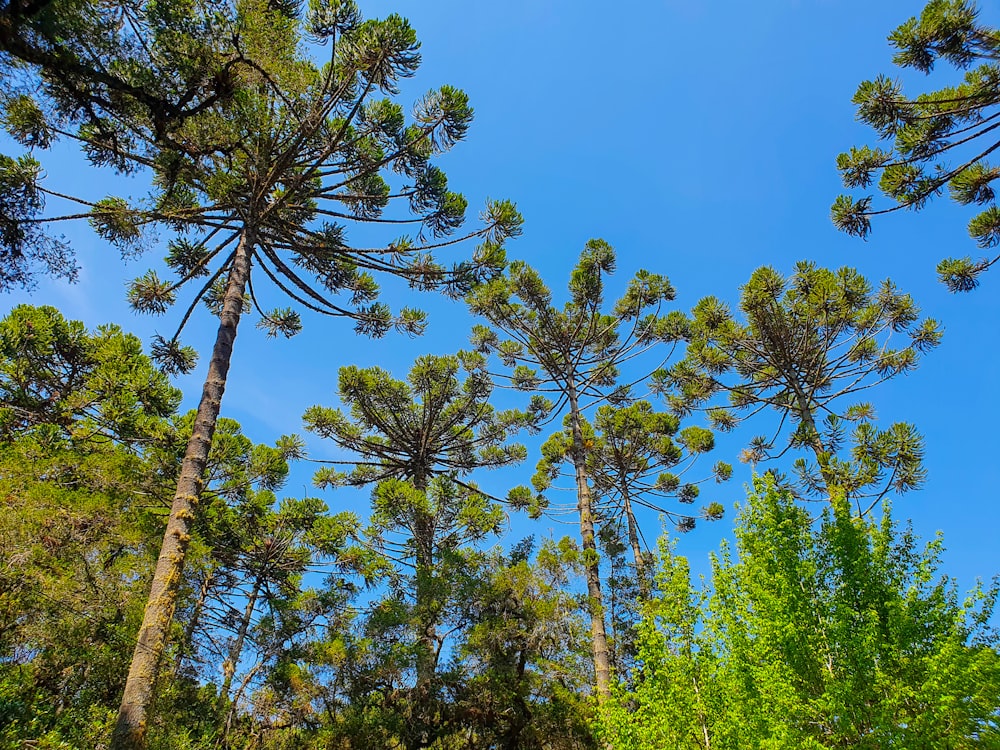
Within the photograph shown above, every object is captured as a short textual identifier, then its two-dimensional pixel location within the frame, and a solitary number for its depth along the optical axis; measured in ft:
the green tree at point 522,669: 36.60
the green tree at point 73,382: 39.52
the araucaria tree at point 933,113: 30.73
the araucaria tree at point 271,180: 20.16
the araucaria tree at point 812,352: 44.34
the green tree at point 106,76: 16.47
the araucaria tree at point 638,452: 59.21
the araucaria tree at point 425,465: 38.01
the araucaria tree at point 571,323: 51.49
